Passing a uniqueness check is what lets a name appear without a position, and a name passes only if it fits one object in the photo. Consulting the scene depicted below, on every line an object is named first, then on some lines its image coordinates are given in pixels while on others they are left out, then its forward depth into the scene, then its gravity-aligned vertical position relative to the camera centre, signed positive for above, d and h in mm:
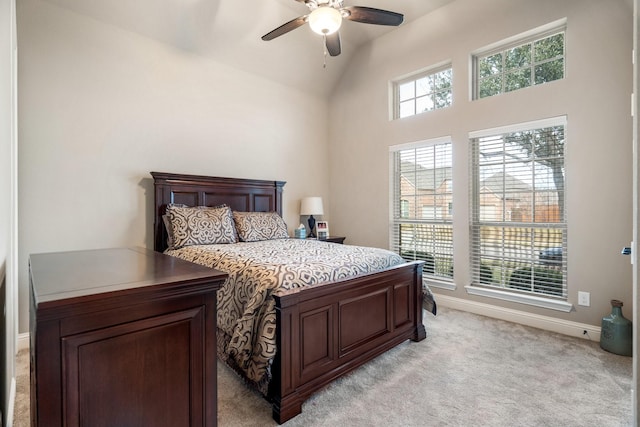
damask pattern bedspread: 1797 -427
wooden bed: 1754 -782
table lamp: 4566 +66
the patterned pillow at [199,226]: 3167 -150
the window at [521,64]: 3098 +1507
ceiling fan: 2334 +1550
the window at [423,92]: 3887 +1510
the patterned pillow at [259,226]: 3596 -179
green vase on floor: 2463 -977
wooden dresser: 830 -389
